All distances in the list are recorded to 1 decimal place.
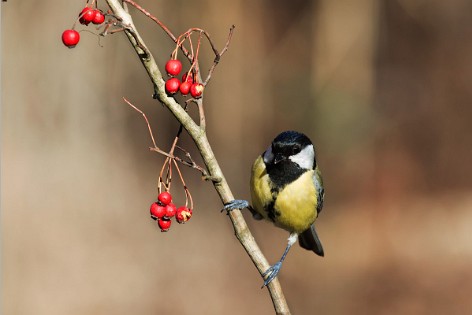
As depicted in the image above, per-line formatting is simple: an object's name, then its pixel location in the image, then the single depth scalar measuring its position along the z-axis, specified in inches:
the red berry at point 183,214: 193.4
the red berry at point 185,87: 190.3
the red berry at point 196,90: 190.0
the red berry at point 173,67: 191.4
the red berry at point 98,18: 189.9
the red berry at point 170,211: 193.2
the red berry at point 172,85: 189.6
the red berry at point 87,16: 189.9
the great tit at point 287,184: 201.9
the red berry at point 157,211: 193.1
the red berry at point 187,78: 190.7
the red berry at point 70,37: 189.9
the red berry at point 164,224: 193.2
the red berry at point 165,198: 193.2
